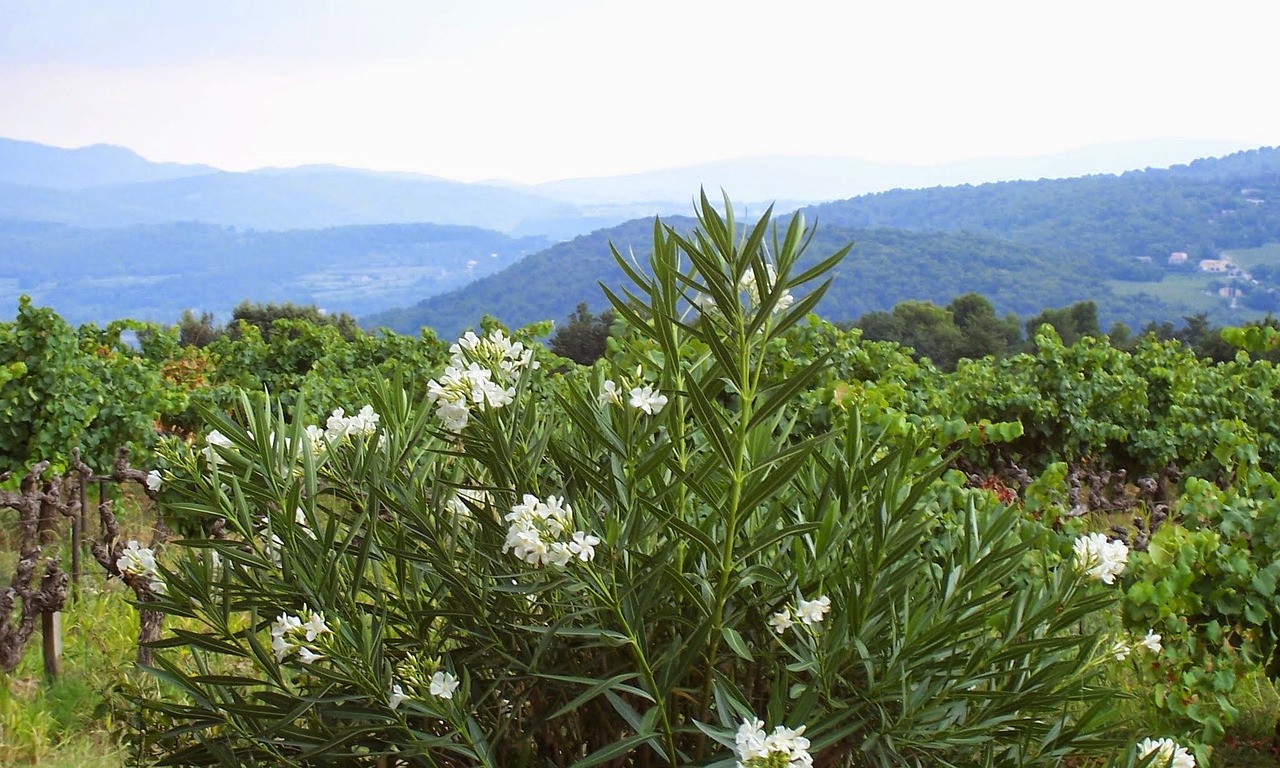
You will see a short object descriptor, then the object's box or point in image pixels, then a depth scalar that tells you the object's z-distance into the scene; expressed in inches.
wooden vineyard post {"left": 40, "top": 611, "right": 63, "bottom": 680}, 117.3
